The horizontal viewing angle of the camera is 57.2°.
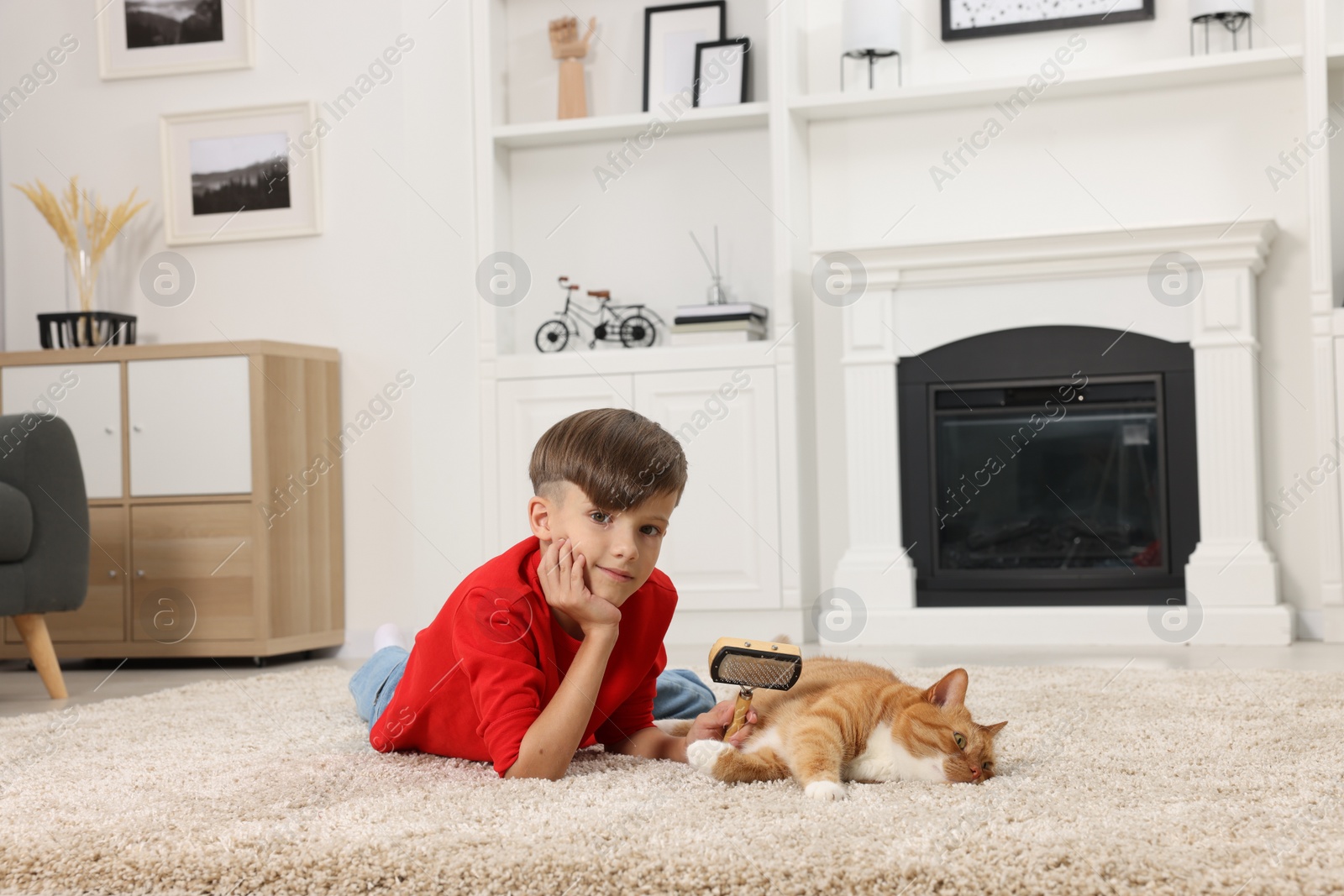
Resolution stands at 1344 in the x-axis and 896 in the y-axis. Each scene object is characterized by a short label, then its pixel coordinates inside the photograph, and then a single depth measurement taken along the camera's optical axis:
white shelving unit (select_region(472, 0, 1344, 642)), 3.50
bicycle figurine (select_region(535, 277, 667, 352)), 3.82
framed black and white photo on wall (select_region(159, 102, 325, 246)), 3.97
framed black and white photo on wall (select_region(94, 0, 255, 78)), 4.05
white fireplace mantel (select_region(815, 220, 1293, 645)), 3.31
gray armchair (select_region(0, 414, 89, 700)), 2.62
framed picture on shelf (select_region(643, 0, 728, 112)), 3.82
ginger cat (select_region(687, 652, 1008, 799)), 1.29
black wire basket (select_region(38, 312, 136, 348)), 3.72
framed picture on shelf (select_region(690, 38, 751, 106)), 3.76
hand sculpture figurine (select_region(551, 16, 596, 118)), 3.87
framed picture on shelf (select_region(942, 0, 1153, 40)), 3.59
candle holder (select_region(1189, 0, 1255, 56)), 3.39
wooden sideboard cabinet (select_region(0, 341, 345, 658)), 3.36
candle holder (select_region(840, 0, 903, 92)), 3.64
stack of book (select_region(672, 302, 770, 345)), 3.59
